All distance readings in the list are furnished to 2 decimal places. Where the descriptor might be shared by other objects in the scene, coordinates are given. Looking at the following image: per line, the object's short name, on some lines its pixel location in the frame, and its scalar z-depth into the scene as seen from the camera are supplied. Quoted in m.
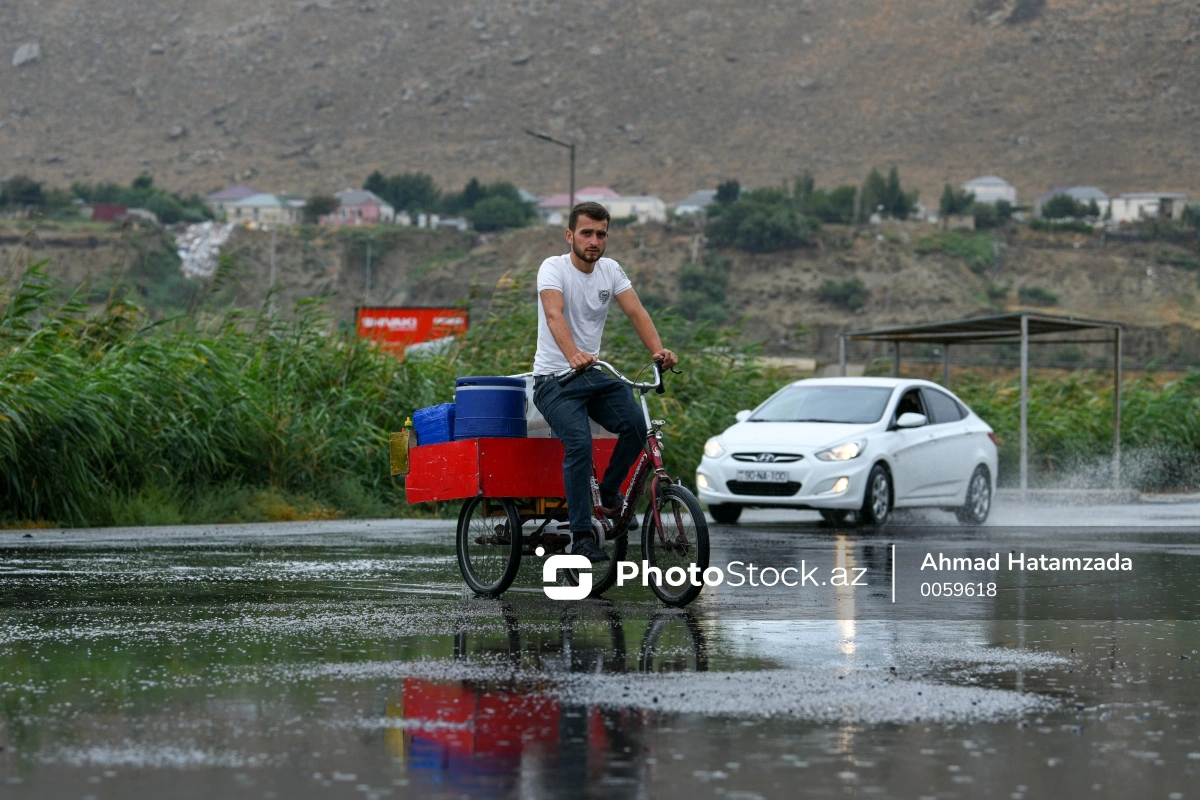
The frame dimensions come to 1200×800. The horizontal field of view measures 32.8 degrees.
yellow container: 12.05
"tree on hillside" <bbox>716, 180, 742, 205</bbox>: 152.88
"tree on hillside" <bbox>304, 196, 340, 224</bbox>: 162.62
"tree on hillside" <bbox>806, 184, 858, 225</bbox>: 148.88
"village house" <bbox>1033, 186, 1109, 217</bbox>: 151.12
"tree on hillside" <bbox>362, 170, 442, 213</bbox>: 164.50
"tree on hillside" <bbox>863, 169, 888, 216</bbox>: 152.38
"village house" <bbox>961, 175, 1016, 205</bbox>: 154.75
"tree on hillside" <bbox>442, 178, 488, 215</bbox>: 165.75
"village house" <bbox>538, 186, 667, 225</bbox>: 155.50
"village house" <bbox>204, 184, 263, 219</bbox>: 164.62
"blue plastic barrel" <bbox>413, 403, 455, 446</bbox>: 11.44
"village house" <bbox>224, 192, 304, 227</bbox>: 153.12
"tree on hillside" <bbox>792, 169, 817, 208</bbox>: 149.50
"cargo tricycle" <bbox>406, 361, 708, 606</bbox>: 10.68
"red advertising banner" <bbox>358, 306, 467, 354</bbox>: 23.86
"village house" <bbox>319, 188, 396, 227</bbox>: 158.50
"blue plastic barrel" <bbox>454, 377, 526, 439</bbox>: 11.18
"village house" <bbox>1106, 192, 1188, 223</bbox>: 149.50
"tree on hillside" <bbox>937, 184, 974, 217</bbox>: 153.62
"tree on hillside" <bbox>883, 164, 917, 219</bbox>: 151.12
